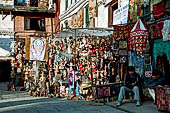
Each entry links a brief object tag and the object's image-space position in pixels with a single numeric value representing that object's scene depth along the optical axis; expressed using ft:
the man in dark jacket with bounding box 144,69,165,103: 31.81
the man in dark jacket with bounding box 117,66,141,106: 33.04
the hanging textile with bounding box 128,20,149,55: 32.42
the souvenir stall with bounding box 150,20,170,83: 29.84
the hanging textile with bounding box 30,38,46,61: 47.83
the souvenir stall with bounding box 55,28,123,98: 40.42
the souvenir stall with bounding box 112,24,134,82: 37.09
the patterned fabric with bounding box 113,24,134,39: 36.35
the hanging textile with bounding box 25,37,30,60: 48.18
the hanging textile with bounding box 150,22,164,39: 32.08
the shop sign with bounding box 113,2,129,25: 42.11
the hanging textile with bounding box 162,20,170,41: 29.25
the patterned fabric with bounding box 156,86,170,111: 27.60
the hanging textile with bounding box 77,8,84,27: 60.77
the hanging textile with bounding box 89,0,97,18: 54.13
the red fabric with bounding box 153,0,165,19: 34.55
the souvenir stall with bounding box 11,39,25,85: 52.34
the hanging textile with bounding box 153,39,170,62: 32.83
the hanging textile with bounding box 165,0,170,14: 34.40
